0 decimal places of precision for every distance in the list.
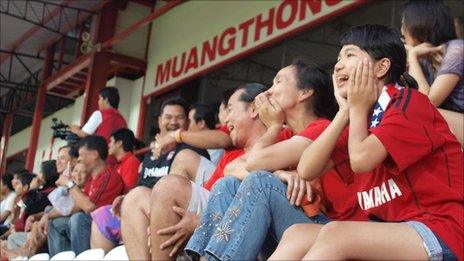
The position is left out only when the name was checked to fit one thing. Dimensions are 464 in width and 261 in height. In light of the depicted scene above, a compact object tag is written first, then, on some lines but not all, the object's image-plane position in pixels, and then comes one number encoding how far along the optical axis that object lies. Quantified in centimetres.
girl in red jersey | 159
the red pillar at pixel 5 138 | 1380
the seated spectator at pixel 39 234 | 457
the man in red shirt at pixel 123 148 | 477
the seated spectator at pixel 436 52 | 273
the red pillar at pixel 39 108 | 1186
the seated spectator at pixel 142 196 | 294
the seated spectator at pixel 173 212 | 258
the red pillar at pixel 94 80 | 938
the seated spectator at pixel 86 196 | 404
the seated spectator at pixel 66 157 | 509
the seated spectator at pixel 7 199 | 658
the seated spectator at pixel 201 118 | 402
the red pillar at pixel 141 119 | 959
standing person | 590
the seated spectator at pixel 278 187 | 198
